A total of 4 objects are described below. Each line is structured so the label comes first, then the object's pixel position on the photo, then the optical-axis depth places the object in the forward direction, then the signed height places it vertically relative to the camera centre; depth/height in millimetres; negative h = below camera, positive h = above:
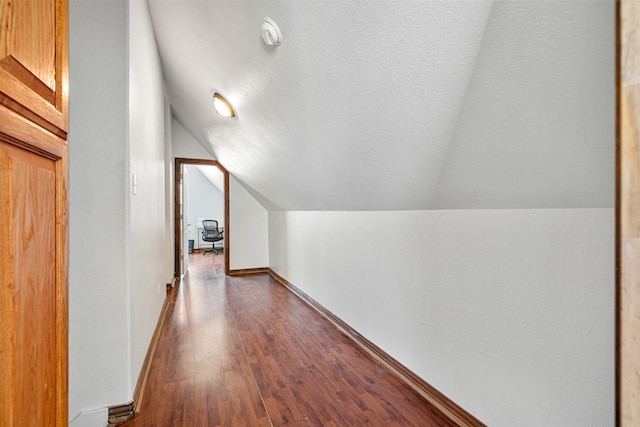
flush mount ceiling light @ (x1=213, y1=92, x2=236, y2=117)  2471 +942
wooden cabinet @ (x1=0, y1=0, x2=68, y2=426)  500 +6
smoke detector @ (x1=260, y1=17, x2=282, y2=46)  1394 +883
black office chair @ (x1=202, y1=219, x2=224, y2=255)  7277 -476
